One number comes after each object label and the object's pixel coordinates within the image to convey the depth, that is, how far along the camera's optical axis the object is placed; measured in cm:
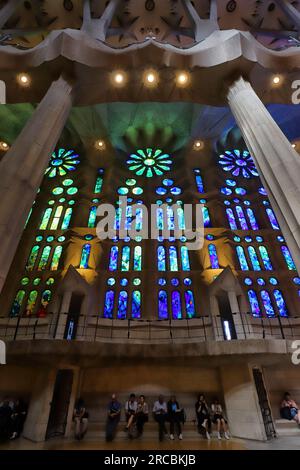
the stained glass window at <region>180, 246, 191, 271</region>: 1422
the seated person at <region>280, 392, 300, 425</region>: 865
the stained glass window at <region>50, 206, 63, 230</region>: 1603
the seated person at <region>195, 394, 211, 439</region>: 748
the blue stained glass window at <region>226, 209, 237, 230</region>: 1602
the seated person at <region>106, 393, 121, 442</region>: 695
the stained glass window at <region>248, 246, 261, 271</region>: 1416
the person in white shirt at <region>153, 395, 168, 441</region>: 704
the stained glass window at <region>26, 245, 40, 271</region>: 1427
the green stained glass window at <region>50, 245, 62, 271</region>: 1394
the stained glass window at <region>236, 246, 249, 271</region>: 1411
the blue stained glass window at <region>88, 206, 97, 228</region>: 1576
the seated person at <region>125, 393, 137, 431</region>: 720
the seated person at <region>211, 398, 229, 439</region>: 755
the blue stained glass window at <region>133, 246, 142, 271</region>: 1416
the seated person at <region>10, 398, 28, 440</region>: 732
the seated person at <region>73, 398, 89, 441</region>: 718
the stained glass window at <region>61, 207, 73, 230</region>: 1590
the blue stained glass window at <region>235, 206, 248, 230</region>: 1611
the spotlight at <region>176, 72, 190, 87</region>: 1036
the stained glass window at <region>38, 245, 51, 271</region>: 1410
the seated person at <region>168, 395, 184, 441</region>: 725
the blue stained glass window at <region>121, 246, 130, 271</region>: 1412
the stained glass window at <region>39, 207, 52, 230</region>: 1605
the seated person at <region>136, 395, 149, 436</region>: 741
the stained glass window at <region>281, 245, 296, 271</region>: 1398
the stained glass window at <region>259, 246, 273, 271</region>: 1421
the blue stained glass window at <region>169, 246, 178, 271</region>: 1422
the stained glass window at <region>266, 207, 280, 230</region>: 1587
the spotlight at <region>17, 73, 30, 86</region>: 983
